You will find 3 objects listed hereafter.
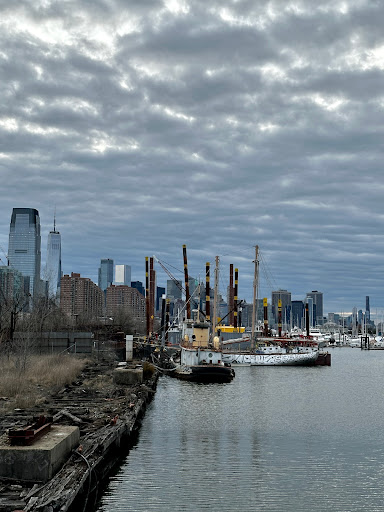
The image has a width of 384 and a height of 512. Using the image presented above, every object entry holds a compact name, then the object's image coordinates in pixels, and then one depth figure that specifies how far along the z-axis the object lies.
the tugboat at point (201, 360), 66.69
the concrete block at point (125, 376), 50.66
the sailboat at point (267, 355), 104.75
